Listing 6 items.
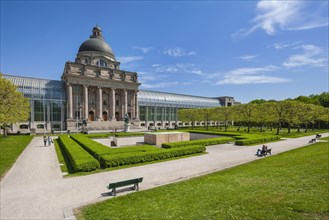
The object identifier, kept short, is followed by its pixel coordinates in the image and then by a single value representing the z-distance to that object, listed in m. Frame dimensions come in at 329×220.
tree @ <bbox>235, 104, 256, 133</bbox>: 56.28
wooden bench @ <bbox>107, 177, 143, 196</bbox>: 10.96
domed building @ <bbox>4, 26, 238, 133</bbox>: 62.34
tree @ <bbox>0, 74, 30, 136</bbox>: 31.11
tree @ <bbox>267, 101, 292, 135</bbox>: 47.80
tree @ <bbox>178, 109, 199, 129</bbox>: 72.32
